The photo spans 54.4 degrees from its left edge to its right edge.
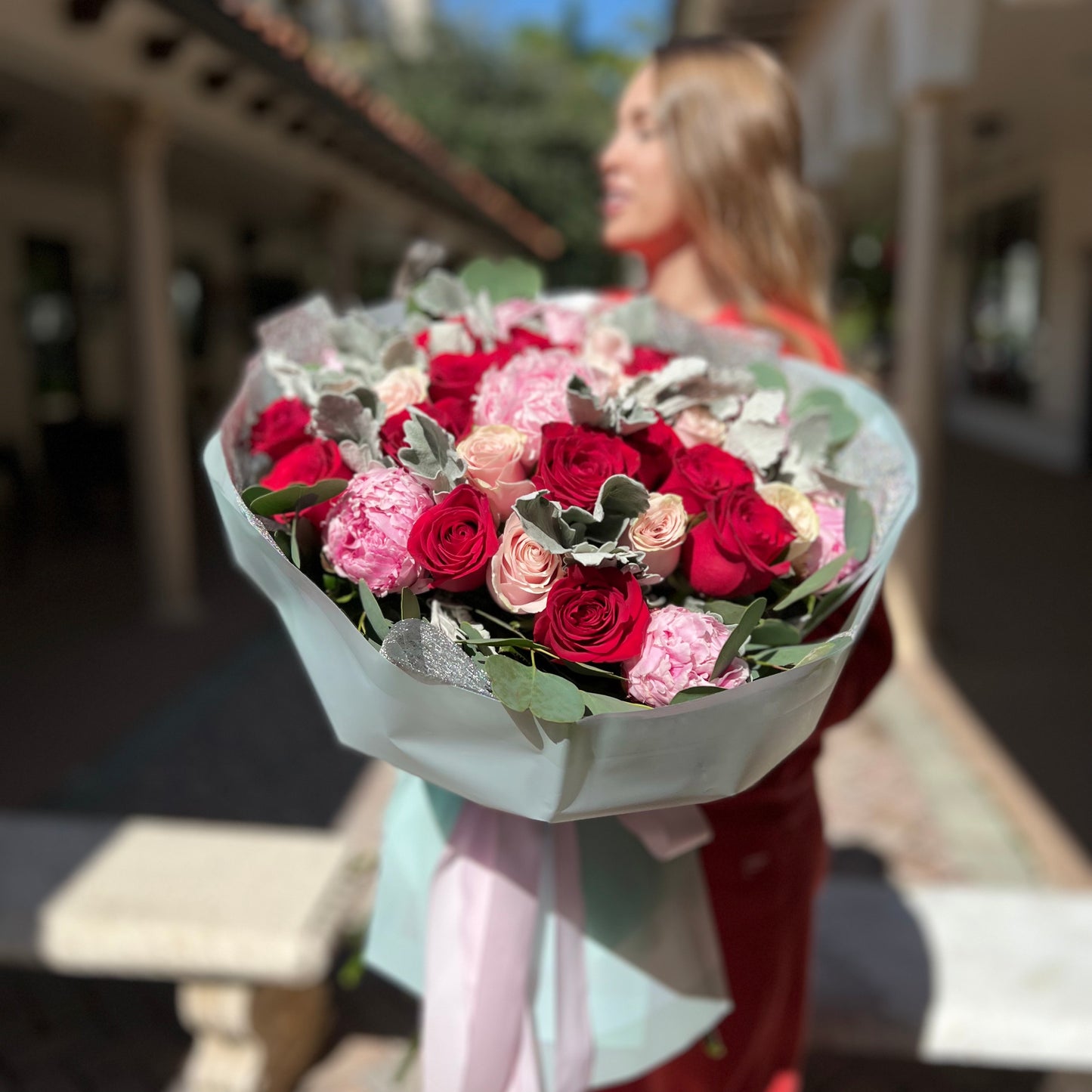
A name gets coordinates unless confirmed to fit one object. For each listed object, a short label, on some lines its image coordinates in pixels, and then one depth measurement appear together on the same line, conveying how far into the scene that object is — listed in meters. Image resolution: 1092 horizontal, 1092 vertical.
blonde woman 1.56
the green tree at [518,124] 24.73
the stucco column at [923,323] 5.62
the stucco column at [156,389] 6.52
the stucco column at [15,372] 9.83
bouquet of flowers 1.01
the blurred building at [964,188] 5.67
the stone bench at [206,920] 2.40
